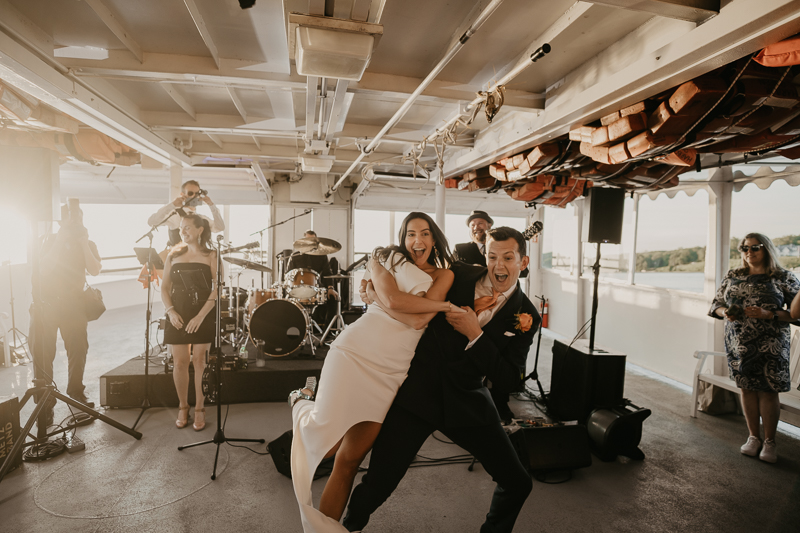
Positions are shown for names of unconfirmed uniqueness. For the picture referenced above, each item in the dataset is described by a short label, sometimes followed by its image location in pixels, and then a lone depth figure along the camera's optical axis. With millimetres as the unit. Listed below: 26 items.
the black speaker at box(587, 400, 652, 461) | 3424
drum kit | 5129
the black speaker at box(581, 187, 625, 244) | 4102
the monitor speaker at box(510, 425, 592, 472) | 3119
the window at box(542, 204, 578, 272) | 9422
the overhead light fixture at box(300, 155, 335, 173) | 6008
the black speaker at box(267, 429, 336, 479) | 3027
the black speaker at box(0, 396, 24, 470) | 3057
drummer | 7309
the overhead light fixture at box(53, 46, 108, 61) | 3158
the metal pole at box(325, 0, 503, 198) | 2049
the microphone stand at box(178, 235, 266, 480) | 3082
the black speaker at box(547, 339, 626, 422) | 3750
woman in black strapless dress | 3697
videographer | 3994
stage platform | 4324
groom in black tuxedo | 1837
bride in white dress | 1851
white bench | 3719
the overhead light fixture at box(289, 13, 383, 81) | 2156
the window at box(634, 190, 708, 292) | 6310
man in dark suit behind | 4094
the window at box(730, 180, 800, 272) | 4988
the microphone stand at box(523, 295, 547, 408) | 4576
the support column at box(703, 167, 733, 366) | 5344
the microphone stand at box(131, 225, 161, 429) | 4039
